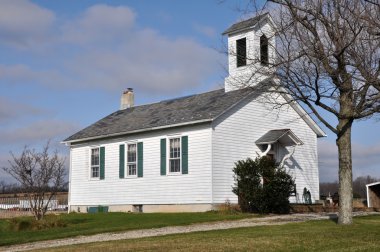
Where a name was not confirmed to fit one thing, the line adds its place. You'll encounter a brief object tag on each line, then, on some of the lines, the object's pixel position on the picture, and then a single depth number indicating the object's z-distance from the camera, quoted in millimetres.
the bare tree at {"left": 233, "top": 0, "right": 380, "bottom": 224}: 14219
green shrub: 21844
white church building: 23516
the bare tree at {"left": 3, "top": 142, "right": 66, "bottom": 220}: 21281
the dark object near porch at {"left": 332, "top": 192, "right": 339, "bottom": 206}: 28553
